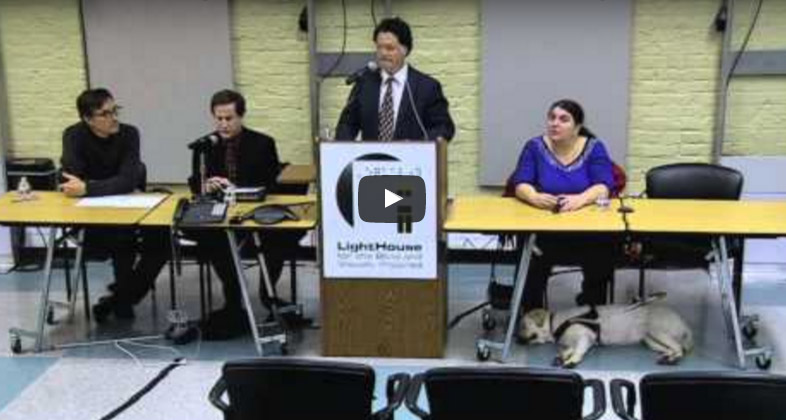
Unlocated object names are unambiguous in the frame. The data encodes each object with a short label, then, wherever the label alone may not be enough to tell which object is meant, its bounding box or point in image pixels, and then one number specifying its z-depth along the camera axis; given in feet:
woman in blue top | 13.80
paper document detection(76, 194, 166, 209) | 13.99
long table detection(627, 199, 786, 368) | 12.27
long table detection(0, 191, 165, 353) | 13.03
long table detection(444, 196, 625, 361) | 12.39
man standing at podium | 13.97
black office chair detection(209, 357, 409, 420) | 7.48
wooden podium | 12.57
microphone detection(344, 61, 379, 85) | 13.57
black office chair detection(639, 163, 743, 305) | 14.17
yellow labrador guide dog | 13.34
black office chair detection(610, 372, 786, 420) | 7.00
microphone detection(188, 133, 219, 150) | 13.91
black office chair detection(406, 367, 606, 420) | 7.29
